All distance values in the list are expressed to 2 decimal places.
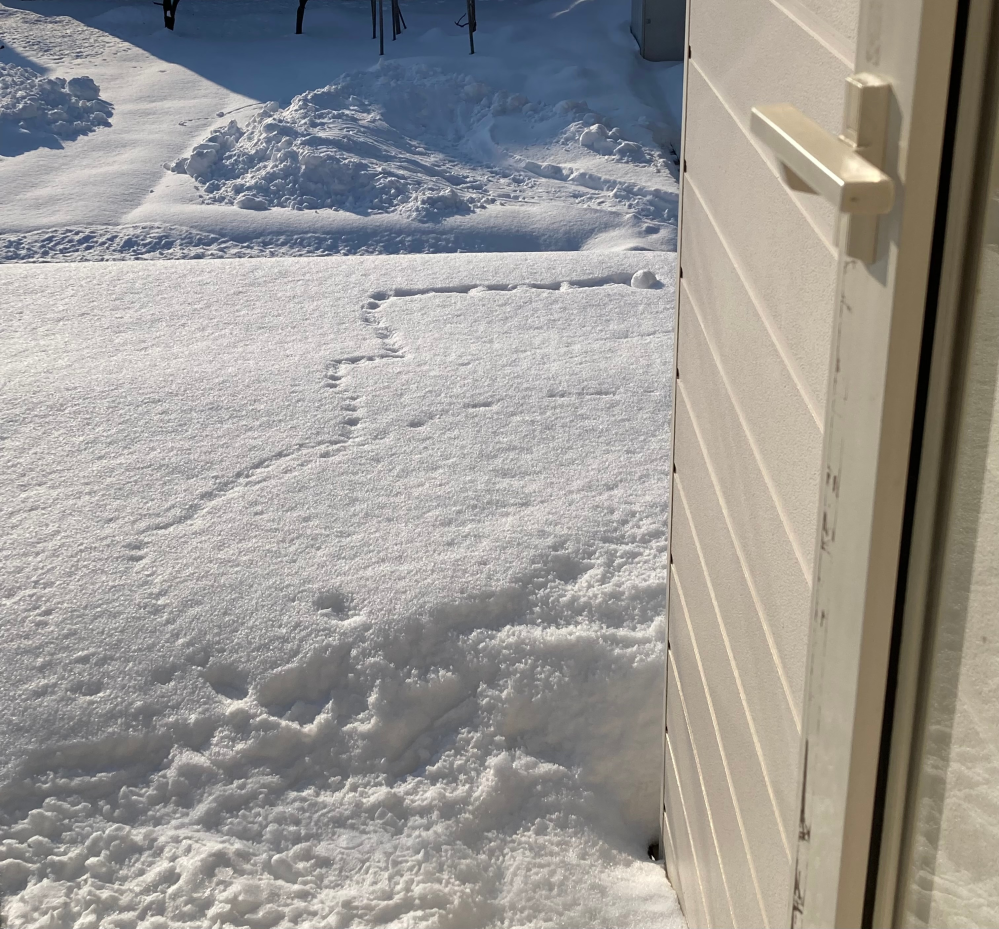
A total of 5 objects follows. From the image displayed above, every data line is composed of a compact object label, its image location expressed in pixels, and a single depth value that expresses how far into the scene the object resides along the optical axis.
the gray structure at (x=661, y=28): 8.30
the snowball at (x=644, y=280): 3.80
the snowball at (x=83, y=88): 7.80
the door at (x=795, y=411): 0.56
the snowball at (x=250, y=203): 5.74
